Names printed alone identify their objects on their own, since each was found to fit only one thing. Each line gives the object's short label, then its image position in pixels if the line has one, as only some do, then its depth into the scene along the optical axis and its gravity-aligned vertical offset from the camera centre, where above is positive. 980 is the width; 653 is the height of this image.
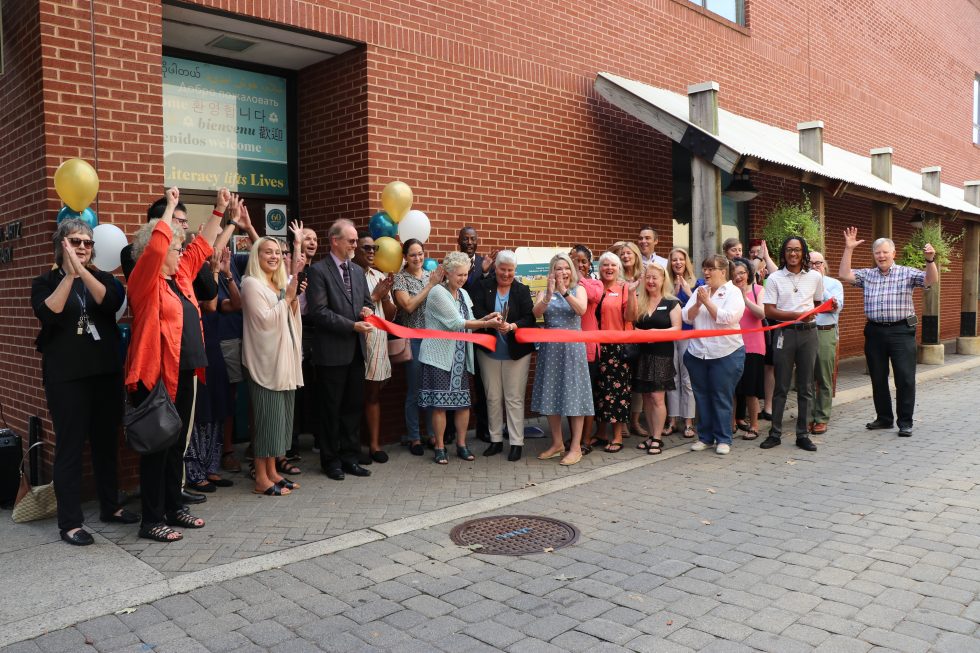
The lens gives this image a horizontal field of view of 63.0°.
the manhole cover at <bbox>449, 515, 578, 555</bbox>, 4.82 -1.47
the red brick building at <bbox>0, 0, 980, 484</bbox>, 5.98 +1.98
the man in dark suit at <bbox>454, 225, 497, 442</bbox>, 7.64 +0.27
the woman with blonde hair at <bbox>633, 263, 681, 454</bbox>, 7.59 -0.42
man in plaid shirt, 8.35 -0.28
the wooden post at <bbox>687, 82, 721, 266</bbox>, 9.45 +1.28
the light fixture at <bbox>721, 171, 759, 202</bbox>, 10.95 +1.52
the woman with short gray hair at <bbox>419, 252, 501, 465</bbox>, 6.97 -0.46
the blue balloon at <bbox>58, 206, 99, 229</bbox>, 5.46 +0.64
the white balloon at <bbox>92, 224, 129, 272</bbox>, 5.41 +0.43
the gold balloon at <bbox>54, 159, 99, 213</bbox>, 5.28 +0.84
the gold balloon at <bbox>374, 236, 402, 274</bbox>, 7.05 +0.43
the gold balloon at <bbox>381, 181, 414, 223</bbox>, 7.20 +0.96
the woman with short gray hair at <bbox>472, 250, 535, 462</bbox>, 7.17 -0.48
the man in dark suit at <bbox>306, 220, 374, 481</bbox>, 6.38 -0.31
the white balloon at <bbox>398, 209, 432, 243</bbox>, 7.44 +0.73
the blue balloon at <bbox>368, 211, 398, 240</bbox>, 7.29 +0.73
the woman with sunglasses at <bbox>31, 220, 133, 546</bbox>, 4.85 -0.26
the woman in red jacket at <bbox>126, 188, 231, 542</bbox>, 4.82 -0.19
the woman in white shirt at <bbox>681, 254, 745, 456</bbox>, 7.42 -0.51
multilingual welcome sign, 7.42 +1.74
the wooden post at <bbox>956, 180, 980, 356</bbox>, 16.80 +0.02
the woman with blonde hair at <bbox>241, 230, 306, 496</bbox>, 5.90 -0.37
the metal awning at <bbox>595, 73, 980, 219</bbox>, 9.27 +2.04
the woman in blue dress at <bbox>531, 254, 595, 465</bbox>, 7.07 -0.59
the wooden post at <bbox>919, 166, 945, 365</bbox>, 14.88 -0.63
